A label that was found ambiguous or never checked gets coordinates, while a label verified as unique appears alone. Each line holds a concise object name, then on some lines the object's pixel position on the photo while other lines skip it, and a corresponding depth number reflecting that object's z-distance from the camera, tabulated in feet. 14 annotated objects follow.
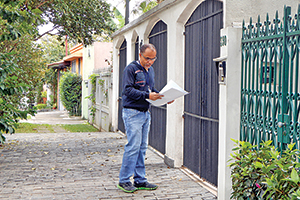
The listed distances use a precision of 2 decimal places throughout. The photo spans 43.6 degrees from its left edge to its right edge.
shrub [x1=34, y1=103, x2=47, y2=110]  122.99
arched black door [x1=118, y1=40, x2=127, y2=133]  38.60
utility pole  75.20
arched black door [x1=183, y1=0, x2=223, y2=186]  17.87
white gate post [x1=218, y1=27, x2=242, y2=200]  14.74
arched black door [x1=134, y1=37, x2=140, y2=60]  33.94
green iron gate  11.43
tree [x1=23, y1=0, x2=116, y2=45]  48.14
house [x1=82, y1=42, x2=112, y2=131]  44.42
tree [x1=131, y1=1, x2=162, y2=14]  74.08
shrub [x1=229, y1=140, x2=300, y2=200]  9.57
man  16.81
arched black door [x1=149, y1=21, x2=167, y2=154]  26.14
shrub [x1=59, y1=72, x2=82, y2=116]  78.89
